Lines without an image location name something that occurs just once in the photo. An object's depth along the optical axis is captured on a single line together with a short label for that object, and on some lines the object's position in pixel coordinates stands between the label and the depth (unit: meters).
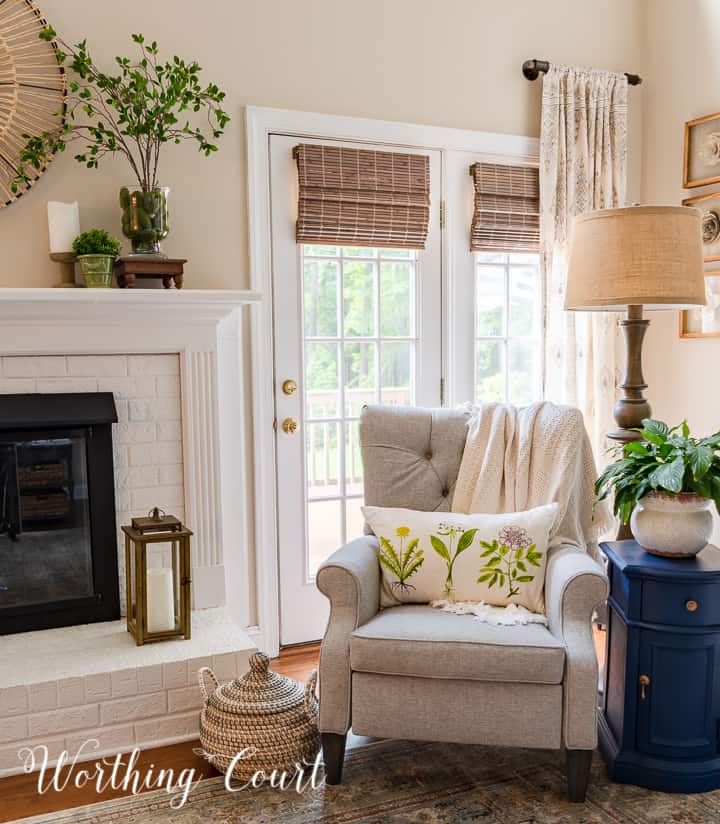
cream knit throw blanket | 2.55
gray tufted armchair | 2.08
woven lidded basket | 2.21
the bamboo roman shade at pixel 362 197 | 3.12
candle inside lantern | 2.57
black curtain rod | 3.43
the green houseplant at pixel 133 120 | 2.65
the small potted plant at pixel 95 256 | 2.62
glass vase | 2.68
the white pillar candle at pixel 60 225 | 2.64
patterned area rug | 2.08
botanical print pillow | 2.36
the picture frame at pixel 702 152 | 3.37
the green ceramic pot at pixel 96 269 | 2.63
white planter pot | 2.22
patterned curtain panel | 3.48
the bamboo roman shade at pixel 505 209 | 3.43
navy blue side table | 2.17
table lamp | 2.39
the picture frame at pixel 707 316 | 3.39
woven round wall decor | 2.63
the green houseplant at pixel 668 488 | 2.17
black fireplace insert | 2.66
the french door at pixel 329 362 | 3.19
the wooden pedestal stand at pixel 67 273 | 2.68
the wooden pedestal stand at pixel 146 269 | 2.69
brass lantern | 2.52
